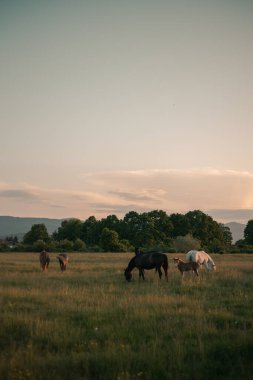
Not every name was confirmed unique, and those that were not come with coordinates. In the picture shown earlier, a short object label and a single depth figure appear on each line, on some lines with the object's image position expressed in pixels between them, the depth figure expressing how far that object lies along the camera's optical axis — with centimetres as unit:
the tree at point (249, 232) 9262
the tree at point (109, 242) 6981
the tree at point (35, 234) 8899
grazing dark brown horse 2027
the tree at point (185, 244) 6575
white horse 2383
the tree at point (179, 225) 10031
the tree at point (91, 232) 9931
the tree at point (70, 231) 10388
